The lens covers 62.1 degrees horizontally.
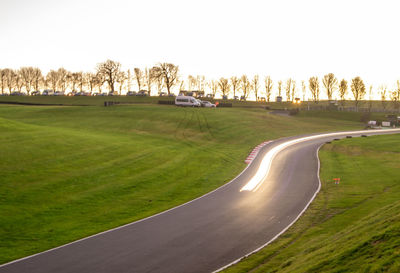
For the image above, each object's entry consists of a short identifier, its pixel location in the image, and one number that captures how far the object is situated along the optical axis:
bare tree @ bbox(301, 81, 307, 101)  154.50
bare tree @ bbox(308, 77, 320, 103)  140.62
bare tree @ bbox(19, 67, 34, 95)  157.14
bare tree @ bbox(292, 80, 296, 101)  153.65
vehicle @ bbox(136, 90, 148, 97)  122.85
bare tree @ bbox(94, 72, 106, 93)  125.00
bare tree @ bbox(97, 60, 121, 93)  126.07
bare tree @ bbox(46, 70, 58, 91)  160.25
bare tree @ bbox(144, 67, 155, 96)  133.60
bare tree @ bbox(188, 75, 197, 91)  168.00
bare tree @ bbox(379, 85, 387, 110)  137.91
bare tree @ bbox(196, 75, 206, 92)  166.38
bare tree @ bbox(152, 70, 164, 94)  129.75
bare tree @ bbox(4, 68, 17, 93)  156.75
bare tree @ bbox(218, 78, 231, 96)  156.62
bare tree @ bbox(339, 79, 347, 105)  131.25
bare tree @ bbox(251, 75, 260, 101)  152.00
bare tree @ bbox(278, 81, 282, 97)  153.95
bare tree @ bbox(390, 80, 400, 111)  124.25
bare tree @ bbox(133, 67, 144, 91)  150.88
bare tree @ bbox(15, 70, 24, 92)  157.50
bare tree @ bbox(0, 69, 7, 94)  156.62
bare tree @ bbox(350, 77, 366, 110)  126.81
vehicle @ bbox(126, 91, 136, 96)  126.38
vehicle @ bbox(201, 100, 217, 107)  81.62
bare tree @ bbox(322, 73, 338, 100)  133.75
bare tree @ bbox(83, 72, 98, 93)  157.32
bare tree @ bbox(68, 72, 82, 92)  159.62
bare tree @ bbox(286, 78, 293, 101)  153.00
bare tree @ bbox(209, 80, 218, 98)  162.19
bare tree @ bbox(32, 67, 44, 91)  158.00
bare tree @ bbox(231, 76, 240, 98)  153.88
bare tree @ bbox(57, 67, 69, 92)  160.38
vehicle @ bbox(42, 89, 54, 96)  133.00
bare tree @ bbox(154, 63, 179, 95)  128.38
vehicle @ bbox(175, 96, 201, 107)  77.50
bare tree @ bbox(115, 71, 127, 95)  129.00
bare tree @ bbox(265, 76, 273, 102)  150.88
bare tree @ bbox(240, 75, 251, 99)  153.02
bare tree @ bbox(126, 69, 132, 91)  146.25
